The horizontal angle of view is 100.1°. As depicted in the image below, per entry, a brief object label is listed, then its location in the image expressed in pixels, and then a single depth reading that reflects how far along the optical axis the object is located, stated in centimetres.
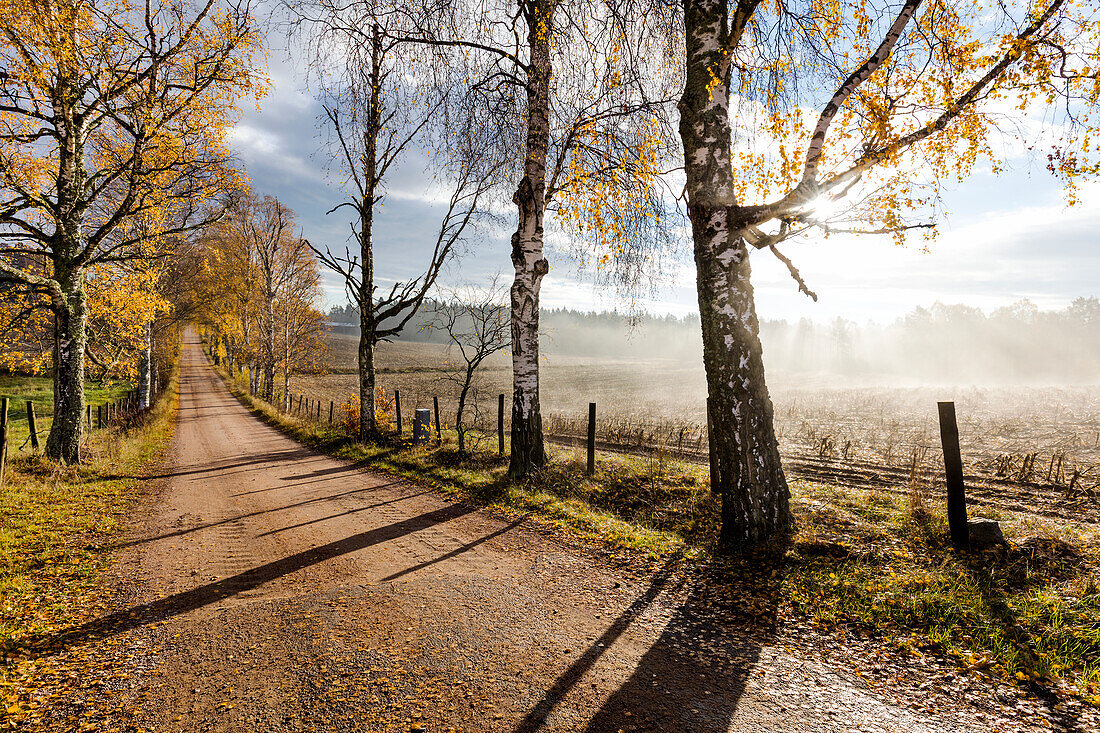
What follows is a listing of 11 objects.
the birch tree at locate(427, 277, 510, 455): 1337
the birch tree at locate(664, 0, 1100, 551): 507
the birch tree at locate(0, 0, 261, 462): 827
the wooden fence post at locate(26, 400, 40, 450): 1139
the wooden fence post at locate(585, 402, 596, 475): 852
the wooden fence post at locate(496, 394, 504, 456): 1052
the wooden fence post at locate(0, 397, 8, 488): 765
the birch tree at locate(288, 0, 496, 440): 1215
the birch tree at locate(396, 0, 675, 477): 713
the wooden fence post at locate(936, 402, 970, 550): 477
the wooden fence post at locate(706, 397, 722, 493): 678
